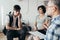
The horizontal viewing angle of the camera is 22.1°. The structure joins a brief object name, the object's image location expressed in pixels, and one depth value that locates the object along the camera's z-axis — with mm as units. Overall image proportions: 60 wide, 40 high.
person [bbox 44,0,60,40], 1190
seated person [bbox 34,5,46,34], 1914
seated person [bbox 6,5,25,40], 1945
